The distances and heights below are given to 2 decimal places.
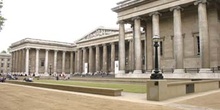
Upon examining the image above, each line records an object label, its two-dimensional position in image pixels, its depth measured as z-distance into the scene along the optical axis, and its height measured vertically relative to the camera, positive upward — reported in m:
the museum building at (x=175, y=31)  32.75 +5.43
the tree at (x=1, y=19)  23.24 +4.66
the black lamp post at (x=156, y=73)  17.23 -0.52
